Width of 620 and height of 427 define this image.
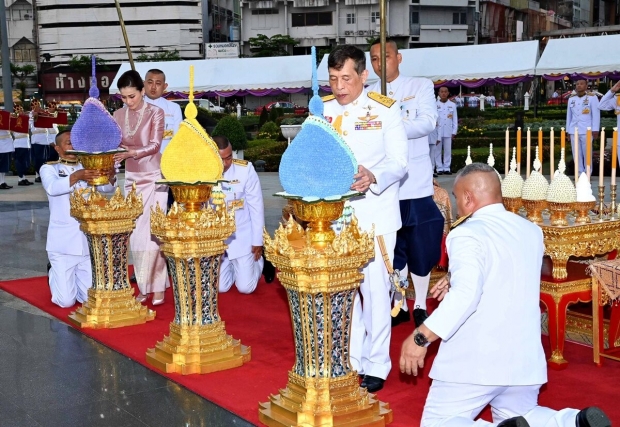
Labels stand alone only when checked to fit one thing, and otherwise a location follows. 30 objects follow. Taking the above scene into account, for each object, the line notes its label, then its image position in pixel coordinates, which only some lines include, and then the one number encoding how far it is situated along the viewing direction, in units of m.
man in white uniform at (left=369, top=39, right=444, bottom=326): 5.43
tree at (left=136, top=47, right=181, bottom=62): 56.08
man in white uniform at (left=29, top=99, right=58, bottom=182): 17.36
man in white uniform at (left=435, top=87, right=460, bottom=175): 17.00
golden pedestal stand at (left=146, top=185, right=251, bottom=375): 4.96
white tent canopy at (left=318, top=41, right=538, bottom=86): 17.55
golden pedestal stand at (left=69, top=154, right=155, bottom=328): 5.96
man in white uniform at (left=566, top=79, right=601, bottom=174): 15.19
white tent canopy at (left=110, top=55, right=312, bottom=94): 18.75
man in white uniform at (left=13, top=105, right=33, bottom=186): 16.39
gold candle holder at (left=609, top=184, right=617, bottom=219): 5.29
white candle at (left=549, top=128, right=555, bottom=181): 5.77
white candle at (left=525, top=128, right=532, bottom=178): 5.30
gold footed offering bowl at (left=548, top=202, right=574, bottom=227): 4.95
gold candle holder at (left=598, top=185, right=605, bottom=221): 5.23
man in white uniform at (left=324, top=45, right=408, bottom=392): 4.38
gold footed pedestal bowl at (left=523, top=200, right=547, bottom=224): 5.14
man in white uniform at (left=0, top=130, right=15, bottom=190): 15.45
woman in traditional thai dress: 6.37
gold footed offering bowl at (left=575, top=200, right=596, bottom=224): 4.98
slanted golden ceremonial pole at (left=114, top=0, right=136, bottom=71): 7.48
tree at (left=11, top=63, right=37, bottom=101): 55.53
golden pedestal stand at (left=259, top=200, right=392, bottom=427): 3.80
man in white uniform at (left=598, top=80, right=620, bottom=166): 13.66
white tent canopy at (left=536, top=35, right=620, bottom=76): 16.31
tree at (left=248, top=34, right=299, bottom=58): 55.69
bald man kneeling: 3.04
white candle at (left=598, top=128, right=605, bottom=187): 5.14
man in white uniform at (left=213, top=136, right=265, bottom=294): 6.96
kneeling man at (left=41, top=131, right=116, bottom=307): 6.50
